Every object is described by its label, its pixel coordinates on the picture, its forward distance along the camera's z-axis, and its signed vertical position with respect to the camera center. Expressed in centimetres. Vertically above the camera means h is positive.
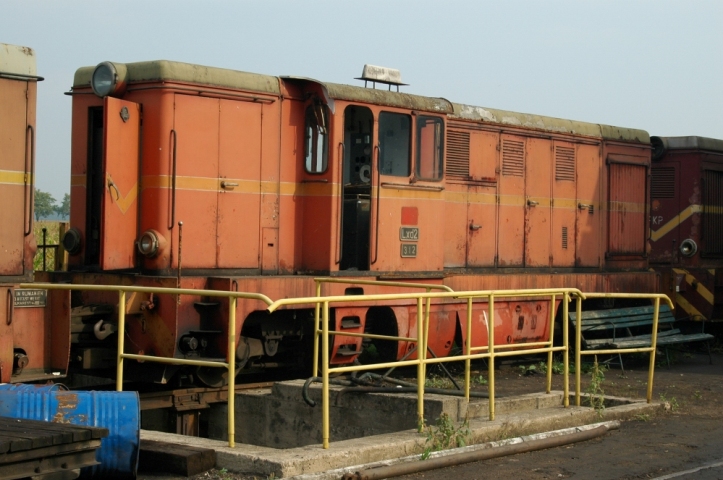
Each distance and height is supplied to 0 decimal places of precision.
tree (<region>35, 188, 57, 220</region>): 7562 +323
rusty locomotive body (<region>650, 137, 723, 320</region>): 1675 +84
